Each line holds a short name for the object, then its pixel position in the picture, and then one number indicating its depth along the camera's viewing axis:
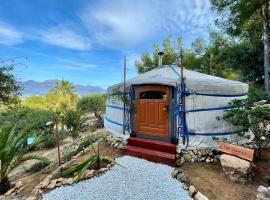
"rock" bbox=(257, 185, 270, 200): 2.31
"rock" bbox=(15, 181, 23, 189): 2.99
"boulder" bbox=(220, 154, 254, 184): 2.77
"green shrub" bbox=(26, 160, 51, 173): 3.80
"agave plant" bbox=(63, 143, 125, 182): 2.87
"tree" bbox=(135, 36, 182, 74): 11.88
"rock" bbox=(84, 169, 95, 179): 2.92
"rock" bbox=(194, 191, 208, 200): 2.41
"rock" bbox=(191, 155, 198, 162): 3.42
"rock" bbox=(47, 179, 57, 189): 2.77
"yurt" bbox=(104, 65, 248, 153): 3.54
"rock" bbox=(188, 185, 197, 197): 2.52
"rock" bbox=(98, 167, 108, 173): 3.04
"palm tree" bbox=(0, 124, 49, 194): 2.91
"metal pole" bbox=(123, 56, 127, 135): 4.05
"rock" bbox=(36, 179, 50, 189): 2.81
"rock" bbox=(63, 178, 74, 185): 2.80
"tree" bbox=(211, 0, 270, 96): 6.64
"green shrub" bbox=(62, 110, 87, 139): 6.28
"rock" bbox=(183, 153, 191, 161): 3.43
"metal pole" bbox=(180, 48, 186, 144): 3.51
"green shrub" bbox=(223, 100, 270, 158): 3.02
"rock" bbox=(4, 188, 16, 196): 2.83
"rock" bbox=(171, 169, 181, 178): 2.93
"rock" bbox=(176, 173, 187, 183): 2.81
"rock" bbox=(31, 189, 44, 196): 2.68
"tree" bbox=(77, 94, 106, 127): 8.99
